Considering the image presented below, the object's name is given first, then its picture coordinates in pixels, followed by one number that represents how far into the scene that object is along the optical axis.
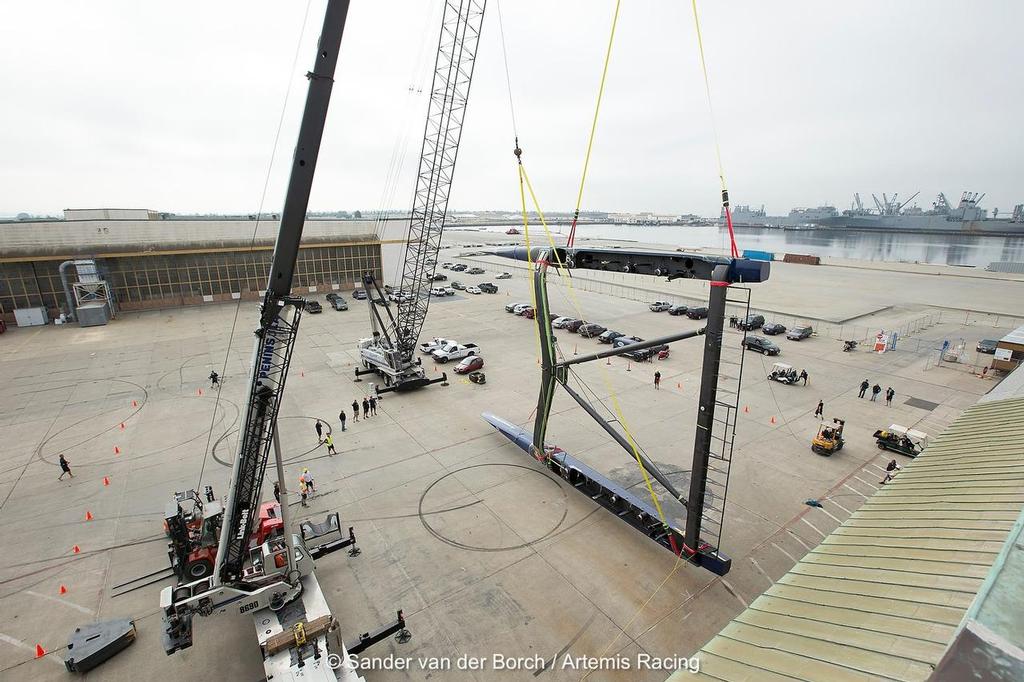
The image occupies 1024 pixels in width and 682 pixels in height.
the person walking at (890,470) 20.89
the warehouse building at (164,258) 49.97
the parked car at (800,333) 44.62
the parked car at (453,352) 38.44
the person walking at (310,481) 20.22
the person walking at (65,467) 21.44
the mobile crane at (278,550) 11.38
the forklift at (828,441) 23.22
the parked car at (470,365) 35.19
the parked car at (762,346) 39.69
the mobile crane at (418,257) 31.31
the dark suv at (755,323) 48.47
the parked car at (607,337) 43.41
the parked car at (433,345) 39.92
